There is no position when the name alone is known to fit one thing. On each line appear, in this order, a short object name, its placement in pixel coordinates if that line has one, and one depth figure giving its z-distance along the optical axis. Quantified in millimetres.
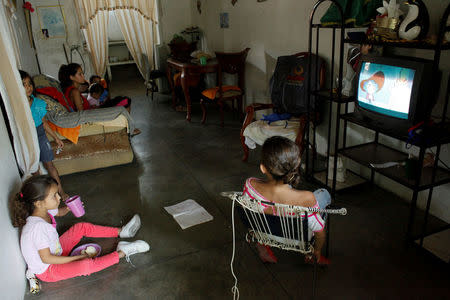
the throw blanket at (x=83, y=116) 3145
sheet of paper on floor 2502
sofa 3254
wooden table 4680
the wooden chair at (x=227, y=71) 4465
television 1899
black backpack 3098
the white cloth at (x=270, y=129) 2967
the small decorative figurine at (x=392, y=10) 2088
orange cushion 4484
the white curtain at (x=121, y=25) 5848
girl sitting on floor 1861
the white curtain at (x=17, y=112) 2045
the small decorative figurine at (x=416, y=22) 1946
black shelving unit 1863
